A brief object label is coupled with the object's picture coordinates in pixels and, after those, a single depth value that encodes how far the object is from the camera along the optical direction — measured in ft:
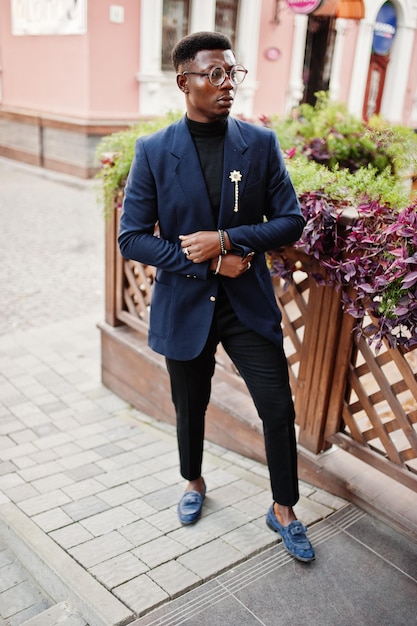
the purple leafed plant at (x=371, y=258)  7.07
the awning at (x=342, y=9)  24.71
